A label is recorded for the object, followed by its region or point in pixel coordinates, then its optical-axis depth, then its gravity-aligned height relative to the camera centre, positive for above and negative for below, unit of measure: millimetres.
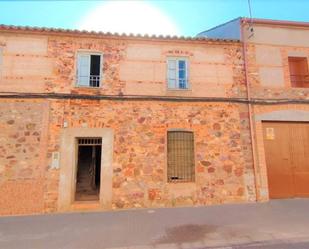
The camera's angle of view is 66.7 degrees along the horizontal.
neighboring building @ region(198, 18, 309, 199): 8859 +2378
